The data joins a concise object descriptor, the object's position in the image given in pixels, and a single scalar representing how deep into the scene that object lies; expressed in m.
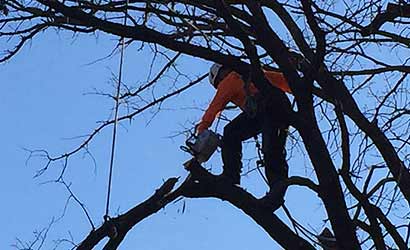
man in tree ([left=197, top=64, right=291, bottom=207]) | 12.15
